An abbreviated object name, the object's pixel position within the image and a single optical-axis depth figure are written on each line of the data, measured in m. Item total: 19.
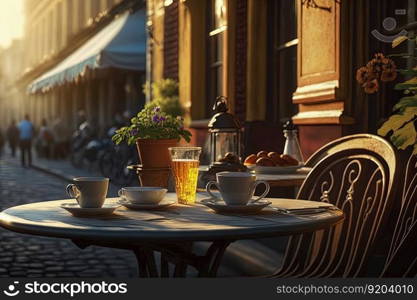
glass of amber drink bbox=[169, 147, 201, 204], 3.05
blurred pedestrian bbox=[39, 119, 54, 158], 24.95
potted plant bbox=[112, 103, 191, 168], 3.90
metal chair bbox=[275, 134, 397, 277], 3.11
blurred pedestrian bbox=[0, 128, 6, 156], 30.42
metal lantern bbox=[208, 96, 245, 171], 4.31
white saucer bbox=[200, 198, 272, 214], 2.71
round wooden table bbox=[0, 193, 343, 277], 2.35
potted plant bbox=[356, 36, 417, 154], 2.90
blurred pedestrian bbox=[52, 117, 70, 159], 24.48
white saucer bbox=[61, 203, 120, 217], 2.66
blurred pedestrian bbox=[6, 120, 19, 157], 27.77
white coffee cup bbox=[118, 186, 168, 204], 2.86
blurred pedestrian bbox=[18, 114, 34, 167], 22.34
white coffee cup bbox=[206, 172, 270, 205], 2.72
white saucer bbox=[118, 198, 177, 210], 2.85
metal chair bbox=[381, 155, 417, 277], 2.86
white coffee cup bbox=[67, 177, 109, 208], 2.70
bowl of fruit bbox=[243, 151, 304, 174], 4.72
